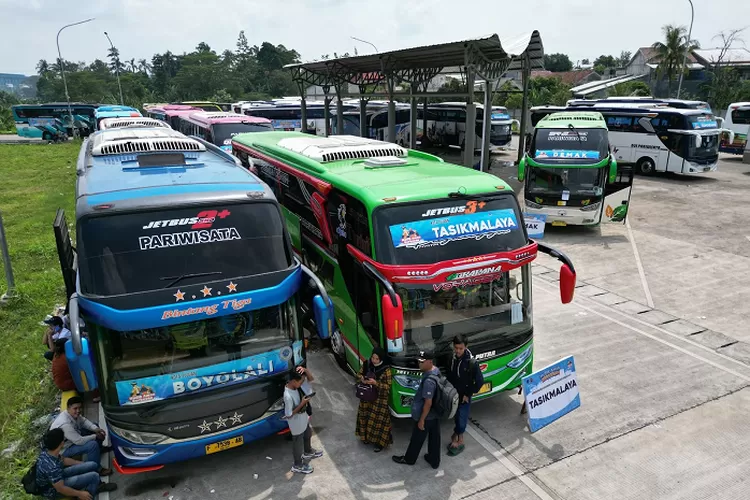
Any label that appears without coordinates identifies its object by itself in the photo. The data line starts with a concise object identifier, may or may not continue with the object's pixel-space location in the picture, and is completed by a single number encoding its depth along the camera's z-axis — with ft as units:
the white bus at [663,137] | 79.92
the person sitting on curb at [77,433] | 19.60
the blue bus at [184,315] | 18.61
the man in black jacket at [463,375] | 20.68
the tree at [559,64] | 395.55
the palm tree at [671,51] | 163.73
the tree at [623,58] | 396.37
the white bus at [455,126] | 115.44
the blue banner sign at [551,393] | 22.72
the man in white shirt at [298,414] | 19.95
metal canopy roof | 60.70
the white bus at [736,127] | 105.29
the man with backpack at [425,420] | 19.86
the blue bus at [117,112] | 90.63
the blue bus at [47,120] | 145.48
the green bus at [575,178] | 52.54
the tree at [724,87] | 151.53
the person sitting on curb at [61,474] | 18.47
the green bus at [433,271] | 21.83
